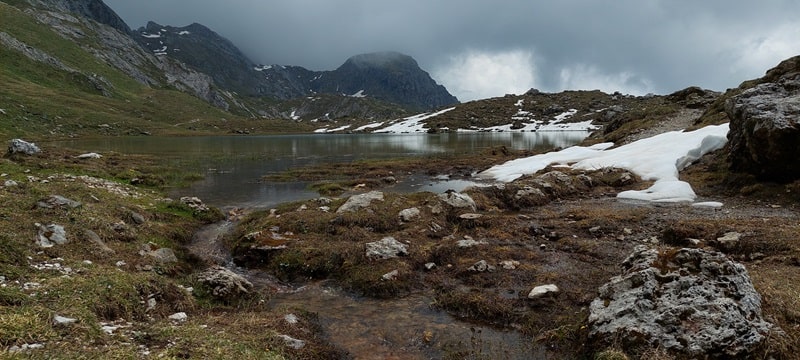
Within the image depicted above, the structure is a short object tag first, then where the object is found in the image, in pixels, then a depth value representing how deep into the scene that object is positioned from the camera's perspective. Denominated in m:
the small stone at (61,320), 6.61
